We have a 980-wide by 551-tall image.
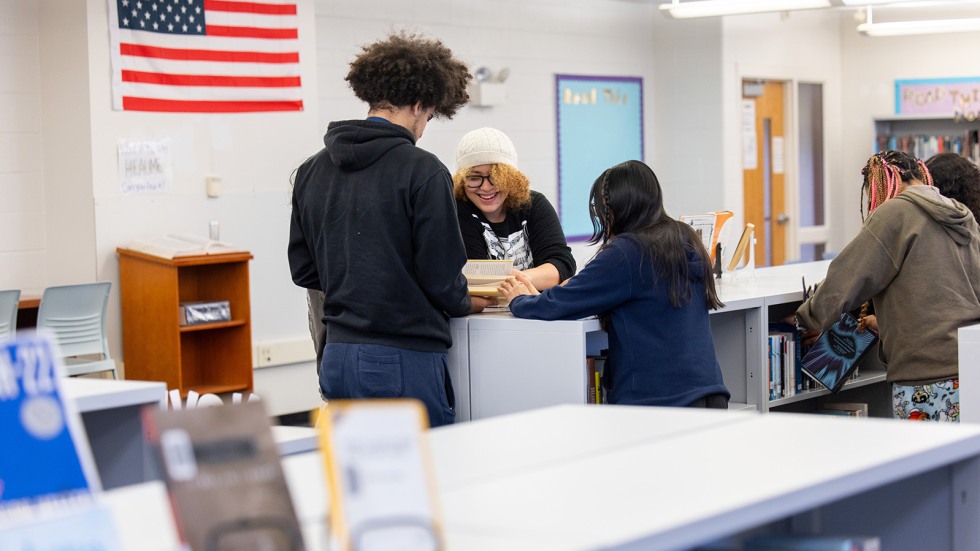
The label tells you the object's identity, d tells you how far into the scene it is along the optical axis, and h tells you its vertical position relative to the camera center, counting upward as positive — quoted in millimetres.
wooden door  10867 +117
